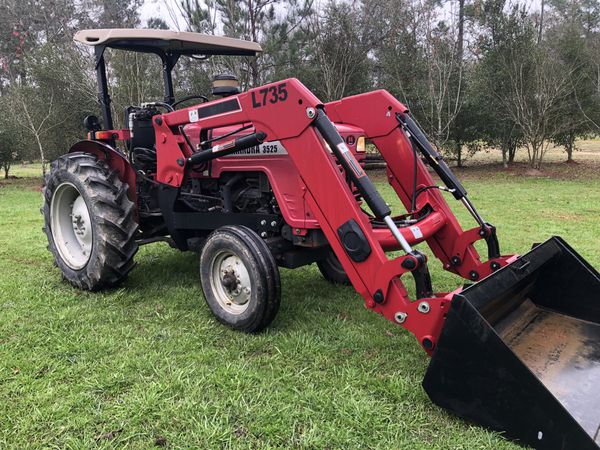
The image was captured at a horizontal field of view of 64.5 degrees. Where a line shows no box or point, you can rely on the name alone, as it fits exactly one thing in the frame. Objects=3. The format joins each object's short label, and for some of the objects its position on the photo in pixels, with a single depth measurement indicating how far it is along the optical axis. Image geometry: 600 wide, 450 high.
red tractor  2.39
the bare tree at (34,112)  15.70
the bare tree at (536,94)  15.10
